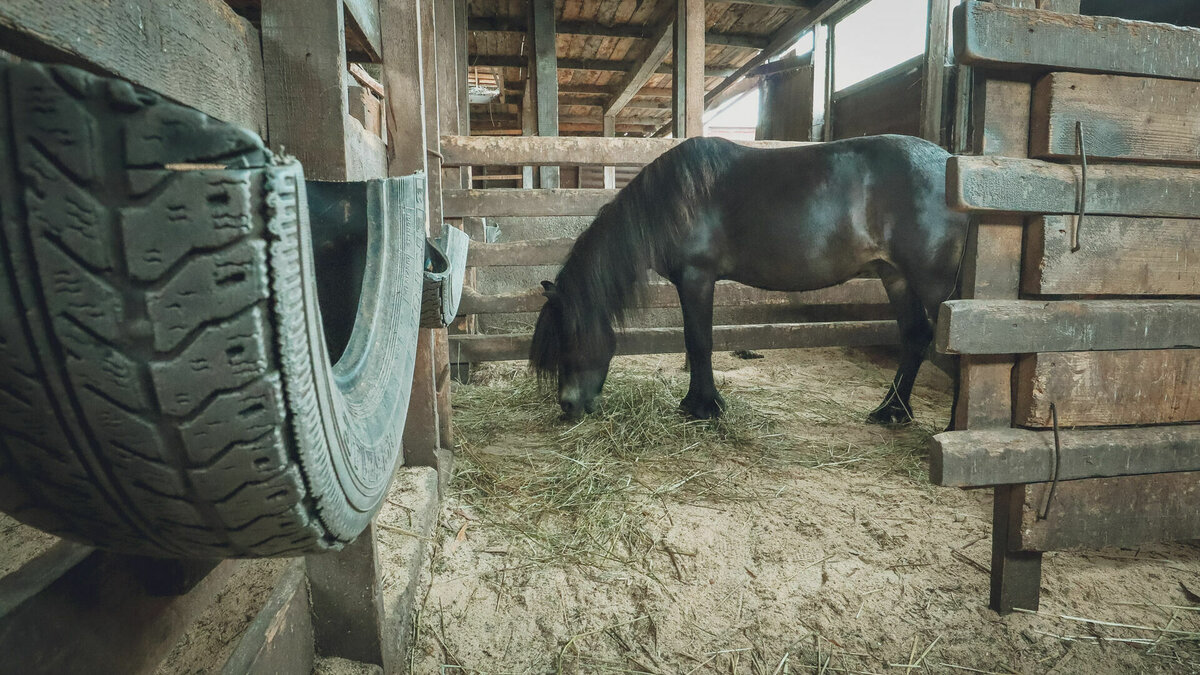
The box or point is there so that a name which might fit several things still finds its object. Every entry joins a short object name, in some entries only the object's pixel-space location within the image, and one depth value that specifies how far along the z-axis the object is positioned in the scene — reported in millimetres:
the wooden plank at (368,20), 1245
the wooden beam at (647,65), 6693
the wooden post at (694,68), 3812
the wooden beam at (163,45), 460
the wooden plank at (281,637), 773
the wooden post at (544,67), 6027
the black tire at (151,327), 337
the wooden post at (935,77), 4133
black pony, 2803
